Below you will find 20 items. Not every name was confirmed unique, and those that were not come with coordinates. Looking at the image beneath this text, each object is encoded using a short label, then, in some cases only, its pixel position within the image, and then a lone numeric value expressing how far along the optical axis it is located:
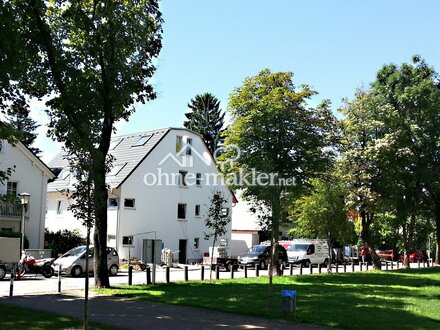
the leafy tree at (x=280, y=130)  26.08
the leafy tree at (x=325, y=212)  33.75
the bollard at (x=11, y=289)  17.38
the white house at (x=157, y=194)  42.06
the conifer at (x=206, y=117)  74.36
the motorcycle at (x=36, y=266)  27.03
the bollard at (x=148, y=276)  22.31
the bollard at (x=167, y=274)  22.64
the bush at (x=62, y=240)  39.41
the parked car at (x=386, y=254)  57.38
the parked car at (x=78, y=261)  27.77
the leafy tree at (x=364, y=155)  34.19
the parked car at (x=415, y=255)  56.73
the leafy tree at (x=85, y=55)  17.89
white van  42.41
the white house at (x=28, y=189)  37.47
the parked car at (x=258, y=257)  37.84
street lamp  26.33
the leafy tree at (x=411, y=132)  35.56
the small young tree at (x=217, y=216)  25.06
